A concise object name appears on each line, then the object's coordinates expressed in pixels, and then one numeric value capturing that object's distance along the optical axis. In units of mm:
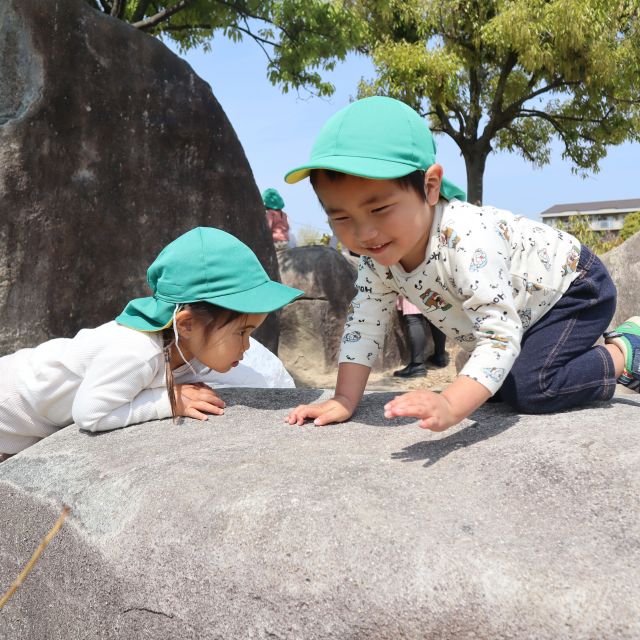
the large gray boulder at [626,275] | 4434
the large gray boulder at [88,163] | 3617
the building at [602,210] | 41969
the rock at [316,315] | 7734
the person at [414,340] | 7691
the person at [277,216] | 9672
